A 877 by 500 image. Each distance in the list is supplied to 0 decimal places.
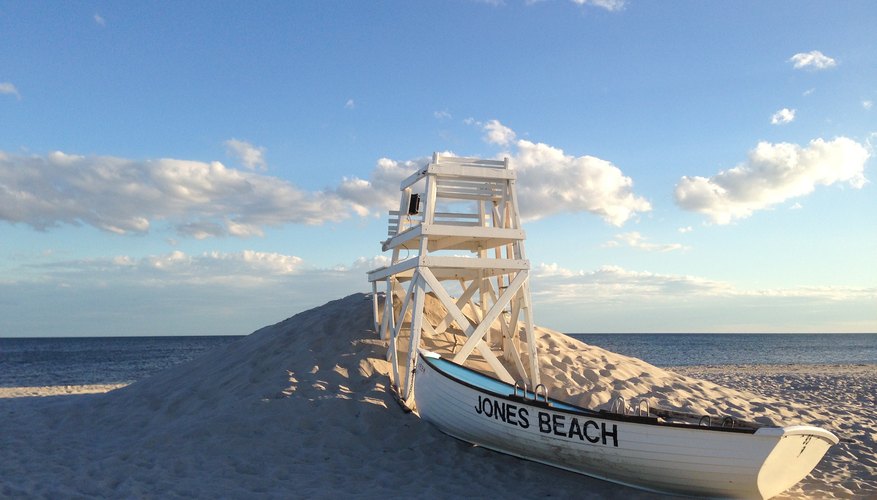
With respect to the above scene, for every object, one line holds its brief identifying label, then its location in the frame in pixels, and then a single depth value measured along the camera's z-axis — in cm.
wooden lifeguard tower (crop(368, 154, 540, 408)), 1102
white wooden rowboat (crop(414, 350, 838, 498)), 705
